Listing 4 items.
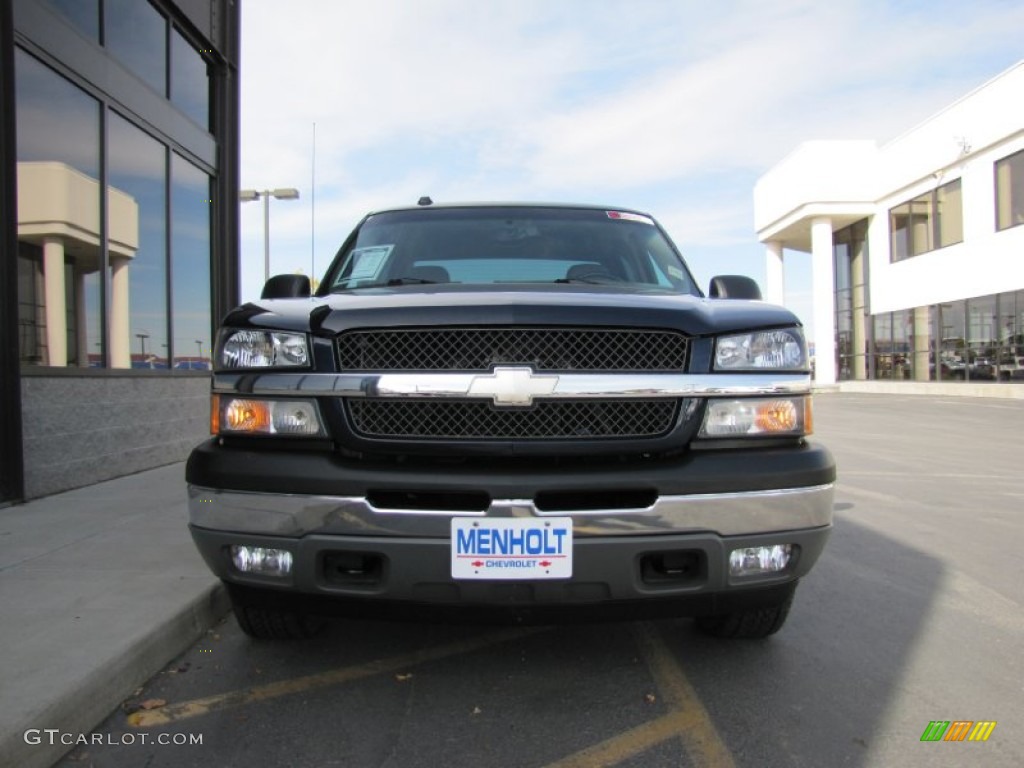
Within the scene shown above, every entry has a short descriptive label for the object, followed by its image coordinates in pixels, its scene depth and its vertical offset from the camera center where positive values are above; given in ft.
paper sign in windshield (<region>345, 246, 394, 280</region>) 11.87 +2.00
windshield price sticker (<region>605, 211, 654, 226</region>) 13.66 +2.97
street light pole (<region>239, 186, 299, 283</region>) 59.77 +15.20
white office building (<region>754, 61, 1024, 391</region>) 69.15 +15.56
